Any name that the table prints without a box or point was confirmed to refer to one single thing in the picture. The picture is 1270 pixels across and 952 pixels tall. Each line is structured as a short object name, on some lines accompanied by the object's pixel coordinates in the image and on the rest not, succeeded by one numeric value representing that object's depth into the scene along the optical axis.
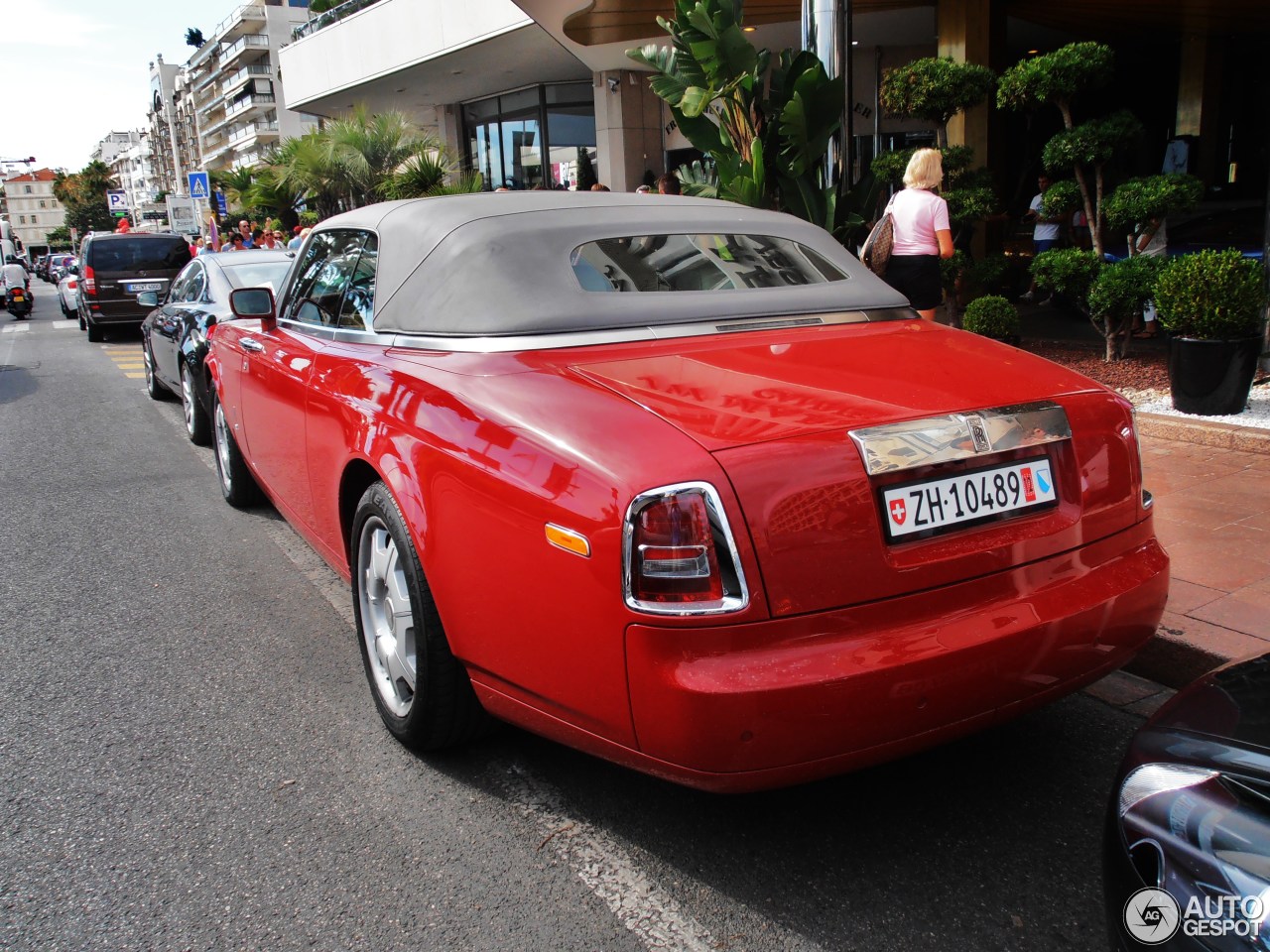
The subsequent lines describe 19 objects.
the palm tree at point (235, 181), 32.97
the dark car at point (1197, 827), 1.45
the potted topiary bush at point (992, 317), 8.77
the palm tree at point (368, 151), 23.31
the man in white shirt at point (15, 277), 26.25
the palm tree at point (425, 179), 21.03
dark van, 17.77
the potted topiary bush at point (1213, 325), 6.20
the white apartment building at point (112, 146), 174.38
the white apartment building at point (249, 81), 79.31
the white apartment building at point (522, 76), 17.47
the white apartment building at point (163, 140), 115.38
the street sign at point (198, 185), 26.83
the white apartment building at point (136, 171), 140.75
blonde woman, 7.13
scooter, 26.23
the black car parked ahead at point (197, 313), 7.59
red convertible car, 2.12
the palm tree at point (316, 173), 23.52
